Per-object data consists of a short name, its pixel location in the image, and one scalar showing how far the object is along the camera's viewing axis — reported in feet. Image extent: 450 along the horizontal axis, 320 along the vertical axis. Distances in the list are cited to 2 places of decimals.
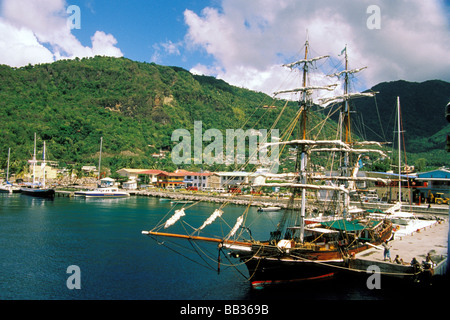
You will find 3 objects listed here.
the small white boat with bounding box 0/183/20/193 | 304.30
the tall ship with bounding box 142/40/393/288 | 71.61
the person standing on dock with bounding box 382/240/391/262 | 73.62
